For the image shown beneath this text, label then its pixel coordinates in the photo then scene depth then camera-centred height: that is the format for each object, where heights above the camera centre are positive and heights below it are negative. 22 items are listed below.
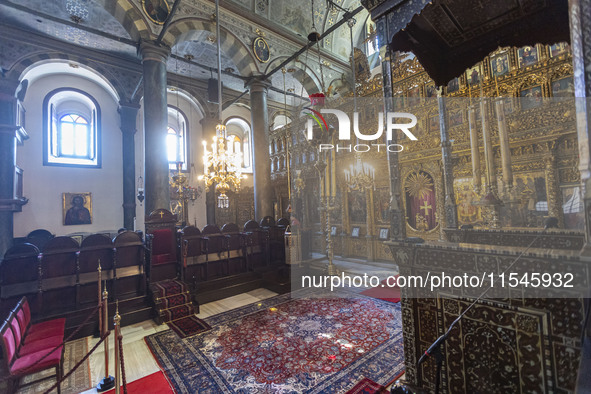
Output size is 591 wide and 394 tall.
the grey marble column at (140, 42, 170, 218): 6.48 +1.97
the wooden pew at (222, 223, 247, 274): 6.45 -1.01
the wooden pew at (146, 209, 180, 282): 5.52 -0.72
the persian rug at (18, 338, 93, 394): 2.87 -1.85
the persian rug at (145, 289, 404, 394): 2.81 -1.81
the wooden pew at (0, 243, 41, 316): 3.96 -0.92
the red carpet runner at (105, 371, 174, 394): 2.72 -1.80
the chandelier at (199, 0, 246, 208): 7.08 +1.15
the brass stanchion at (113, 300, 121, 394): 2.07 -1.05
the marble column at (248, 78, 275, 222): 8.67 +1.92
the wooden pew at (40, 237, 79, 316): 4.26 -1.00
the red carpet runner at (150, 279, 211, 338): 4.28 -1.70
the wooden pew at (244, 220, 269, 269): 6.78 -0.98
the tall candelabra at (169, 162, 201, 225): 11.52 +0.54
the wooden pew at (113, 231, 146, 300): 4.92 -1.02
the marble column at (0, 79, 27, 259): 7.88 +1.75
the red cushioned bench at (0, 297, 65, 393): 2.34 -1.36
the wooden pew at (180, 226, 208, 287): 5.64 -1.01
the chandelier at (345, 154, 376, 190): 8.71 +0.88
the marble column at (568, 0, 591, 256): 1.43 +0.61
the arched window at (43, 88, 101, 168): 10.36 +3.41
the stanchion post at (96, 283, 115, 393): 2.79 -1.76
